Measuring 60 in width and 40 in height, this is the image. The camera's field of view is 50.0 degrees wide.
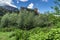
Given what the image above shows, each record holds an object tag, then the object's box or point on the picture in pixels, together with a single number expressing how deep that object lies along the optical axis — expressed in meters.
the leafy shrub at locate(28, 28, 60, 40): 1.54
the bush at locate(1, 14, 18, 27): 12.98
